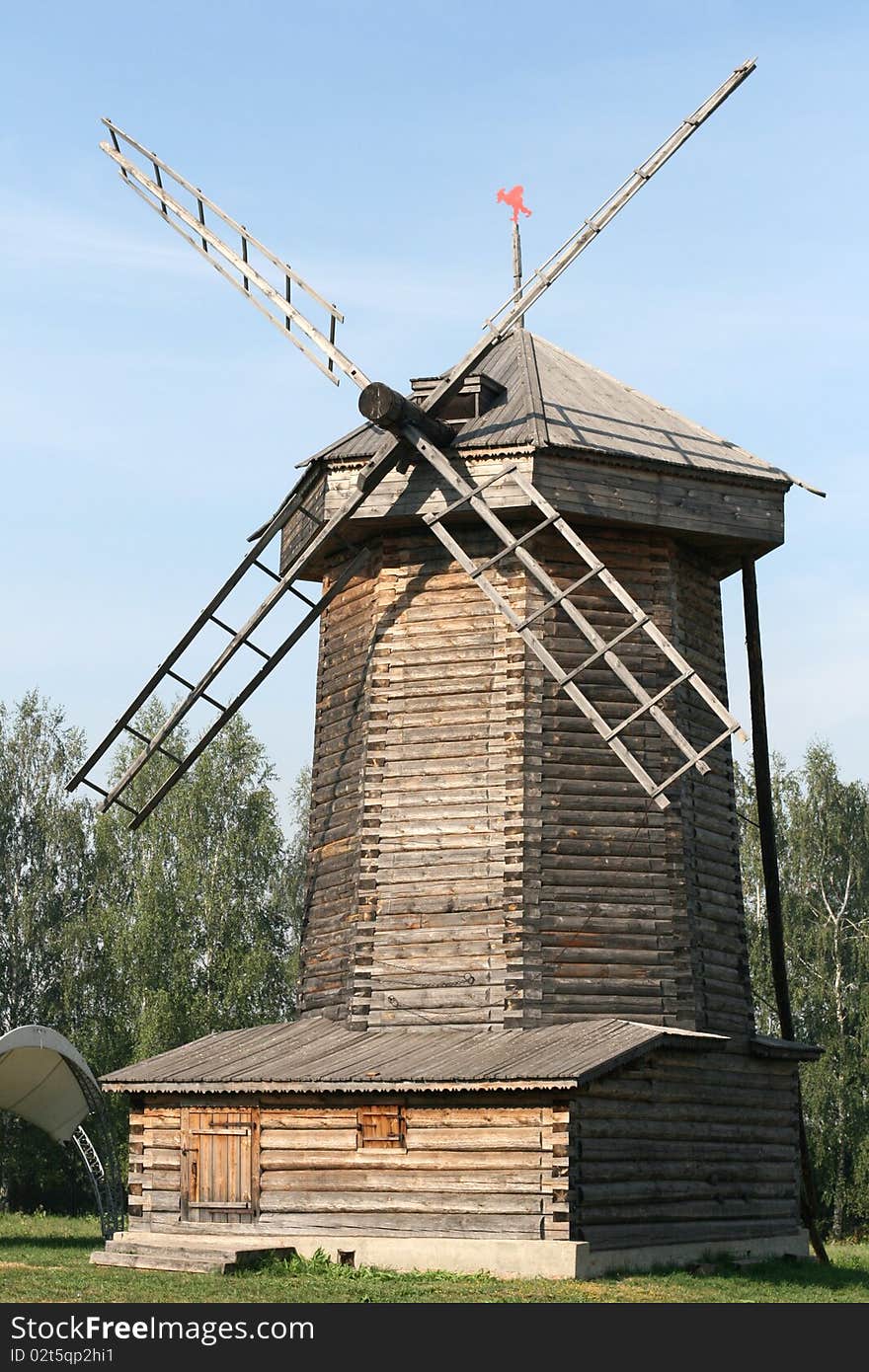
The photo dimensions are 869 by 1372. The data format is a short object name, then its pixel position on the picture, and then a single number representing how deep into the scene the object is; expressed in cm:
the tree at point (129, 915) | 3300
